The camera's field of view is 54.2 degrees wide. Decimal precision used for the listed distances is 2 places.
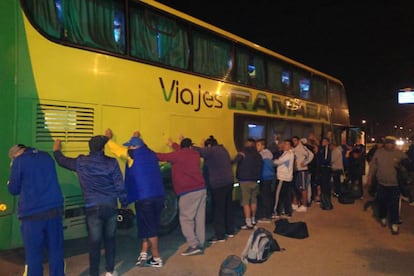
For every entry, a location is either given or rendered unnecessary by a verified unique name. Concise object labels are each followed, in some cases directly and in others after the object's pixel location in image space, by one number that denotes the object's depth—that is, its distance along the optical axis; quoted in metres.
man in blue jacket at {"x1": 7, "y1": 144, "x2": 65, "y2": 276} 4.27
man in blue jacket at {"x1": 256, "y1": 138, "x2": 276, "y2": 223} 8.62
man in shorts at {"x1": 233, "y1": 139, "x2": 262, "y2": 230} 7.80
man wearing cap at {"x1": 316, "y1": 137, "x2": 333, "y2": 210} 10.12
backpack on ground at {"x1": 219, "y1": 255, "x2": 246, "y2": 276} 5.03
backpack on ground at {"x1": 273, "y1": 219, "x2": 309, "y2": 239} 7.22
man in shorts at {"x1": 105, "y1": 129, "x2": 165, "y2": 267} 5.49
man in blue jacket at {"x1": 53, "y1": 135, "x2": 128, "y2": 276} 4.79
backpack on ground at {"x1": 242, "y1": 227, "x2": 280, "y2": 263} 5.83
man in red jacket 6.25
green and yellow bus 4.98
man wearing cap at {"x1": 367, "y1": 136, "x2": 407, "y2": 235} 7.62
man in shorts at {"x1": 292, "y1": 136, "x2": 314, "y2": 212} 9.66
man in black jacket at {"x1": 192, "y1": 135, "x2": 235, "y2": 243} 6.91
